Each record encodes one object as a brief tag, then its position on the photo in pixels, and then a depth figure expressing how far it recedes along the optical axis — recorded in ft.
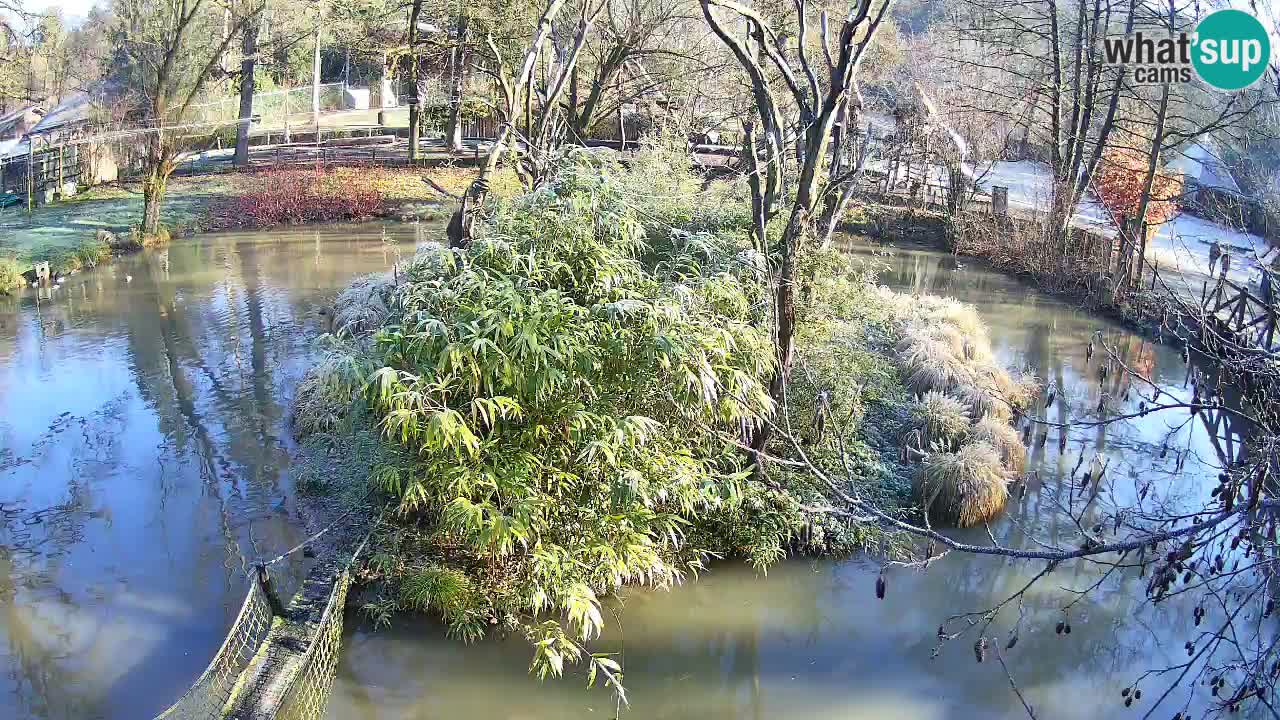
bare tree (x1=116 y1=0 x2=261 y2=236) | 52.85
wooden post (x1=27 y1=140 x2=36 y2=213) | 55.52
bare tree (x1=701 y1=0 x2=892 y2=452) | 23.31
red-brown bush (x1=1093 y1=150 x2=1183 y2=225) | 50.08
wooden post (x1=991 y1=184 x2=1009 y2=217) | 57.88
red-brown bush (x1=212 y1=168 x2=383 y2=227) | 61.16
